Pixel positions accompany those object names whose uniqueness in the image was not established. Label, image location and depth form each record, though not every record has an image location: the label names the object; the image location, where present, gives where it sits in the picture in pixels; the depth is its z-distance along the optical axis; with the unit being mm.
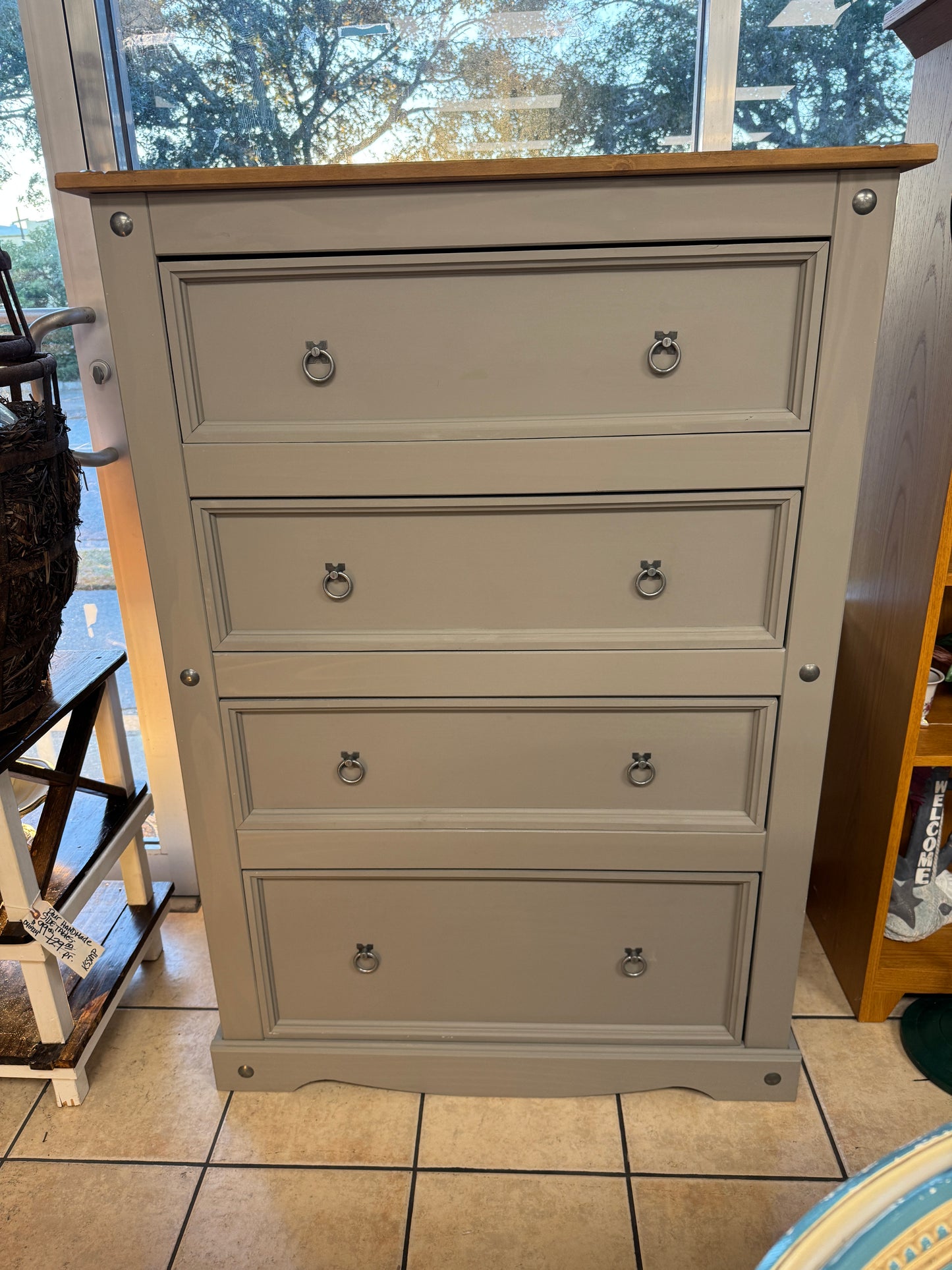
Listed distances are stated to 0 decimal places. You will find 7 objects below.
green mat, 1417
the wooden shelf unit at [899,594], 1266
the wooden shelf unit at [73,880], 1301
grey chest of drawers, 994
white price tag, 1304
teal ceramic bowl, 483
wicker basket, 1068
